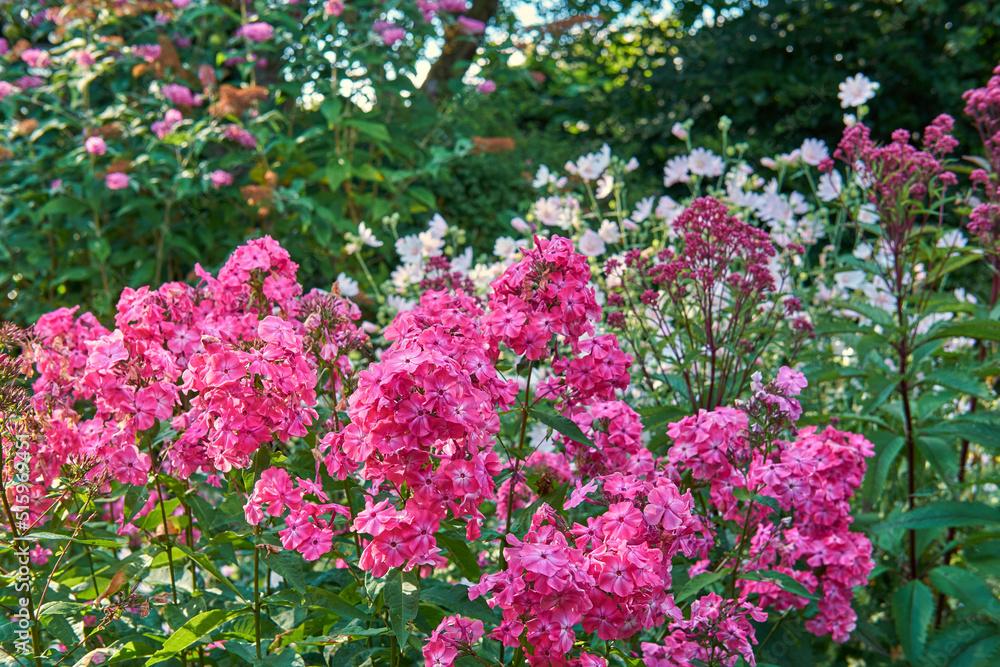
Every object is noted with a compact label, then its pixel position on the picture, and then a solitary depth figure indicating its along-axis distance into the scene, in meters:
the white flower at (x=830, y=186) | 2.88
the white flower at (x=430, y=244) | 3.09
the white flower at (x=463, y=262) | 3.15
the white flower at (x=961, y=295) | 3.16
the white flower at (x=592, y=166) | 3.21
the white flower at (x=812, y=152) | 3.23
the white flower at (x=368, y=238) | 3.19
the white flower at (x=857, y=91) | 3.20
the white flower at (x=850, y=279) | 3.33
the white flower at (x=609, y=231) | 3.16
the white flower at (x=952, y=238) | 2.73
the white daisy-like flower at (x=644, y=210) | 3.02
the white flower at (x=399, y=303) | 3.12
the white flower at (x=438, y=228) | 3.15
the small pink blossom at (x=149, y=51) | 4.31
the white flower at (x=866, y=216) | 4.24
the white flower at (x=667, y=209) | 3.01
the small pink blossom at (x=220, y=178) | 3.94
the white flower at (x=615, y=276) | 2.43
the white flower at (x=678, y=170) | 3.33
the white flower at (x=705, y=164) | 3.07
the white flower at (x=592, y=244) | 3.07
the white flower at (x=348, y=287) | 2.98
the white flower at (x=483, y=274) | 2.97
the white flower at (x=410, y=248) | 3.26
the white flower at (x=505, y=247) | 3.25
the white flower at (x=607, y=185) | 3.20
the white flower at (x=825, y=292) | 3.12
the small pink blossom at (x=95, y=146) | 3.93
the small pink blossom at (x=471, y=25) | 4.98
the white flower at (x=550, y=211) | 3.22
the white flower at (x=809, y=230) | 2.99
